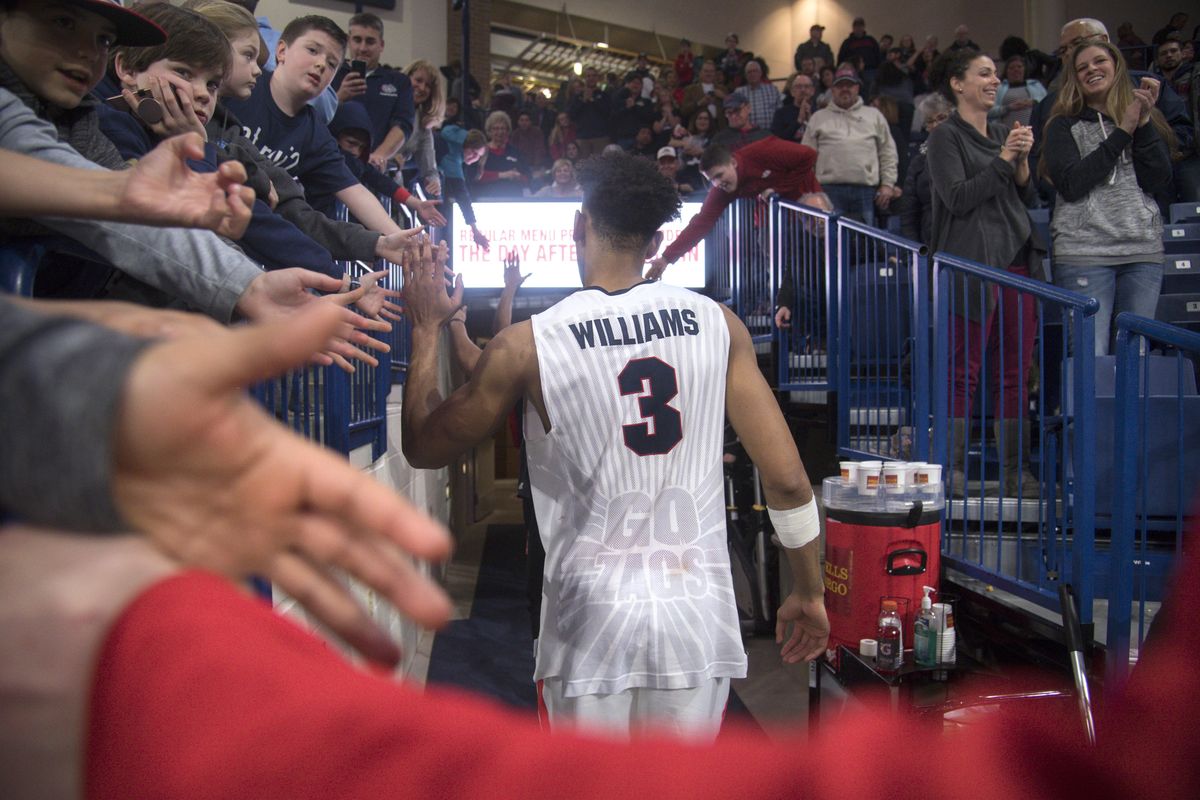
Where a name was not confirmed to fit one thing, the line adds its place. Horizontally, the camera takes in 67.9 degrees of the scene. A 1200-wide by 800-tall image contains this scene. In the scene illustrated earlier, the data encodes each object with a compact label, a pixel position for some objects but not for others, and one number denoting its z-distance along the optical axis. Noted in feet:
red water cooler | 12.10
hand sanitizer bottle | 11.18
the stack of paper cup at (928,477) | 12.98
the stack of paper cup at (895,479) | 12.75
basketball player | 7.05
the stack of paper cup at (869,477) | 12.71
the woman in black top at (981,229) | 14.19
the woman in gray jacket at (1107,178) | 14.85
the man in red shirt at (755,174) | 20.74
